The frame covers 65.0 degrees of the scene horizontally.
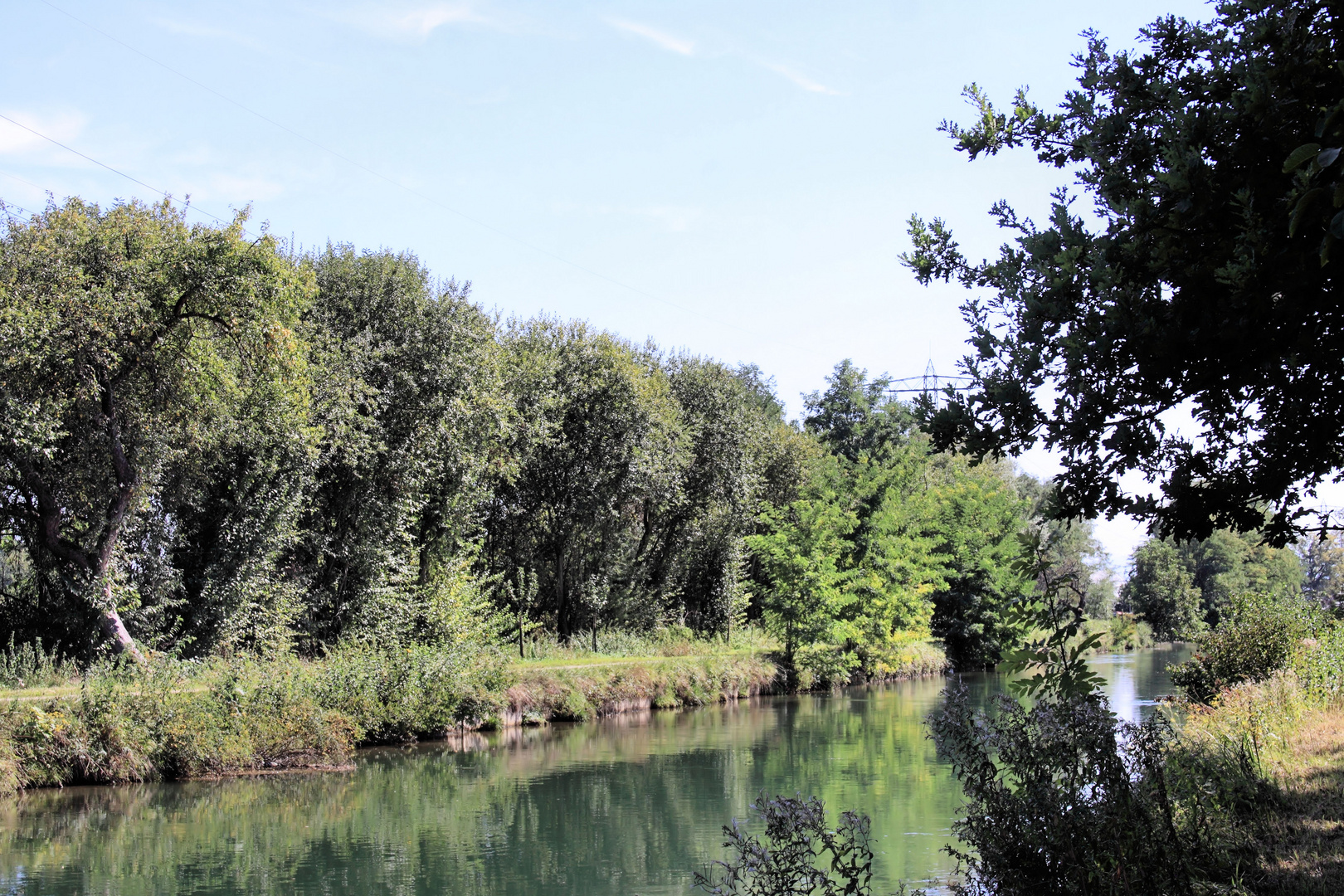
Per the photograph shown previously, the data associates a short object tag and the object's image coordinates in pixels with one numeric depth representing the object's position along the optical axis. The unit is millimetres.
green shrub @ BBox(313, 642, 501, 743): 21578
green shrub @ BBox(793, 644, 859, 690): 36844
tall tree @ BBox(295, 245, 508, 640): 27891
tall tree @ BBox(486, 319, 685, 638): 35062
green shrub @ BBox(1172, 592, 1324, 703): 17484
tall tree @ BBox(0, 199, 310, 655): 20172
